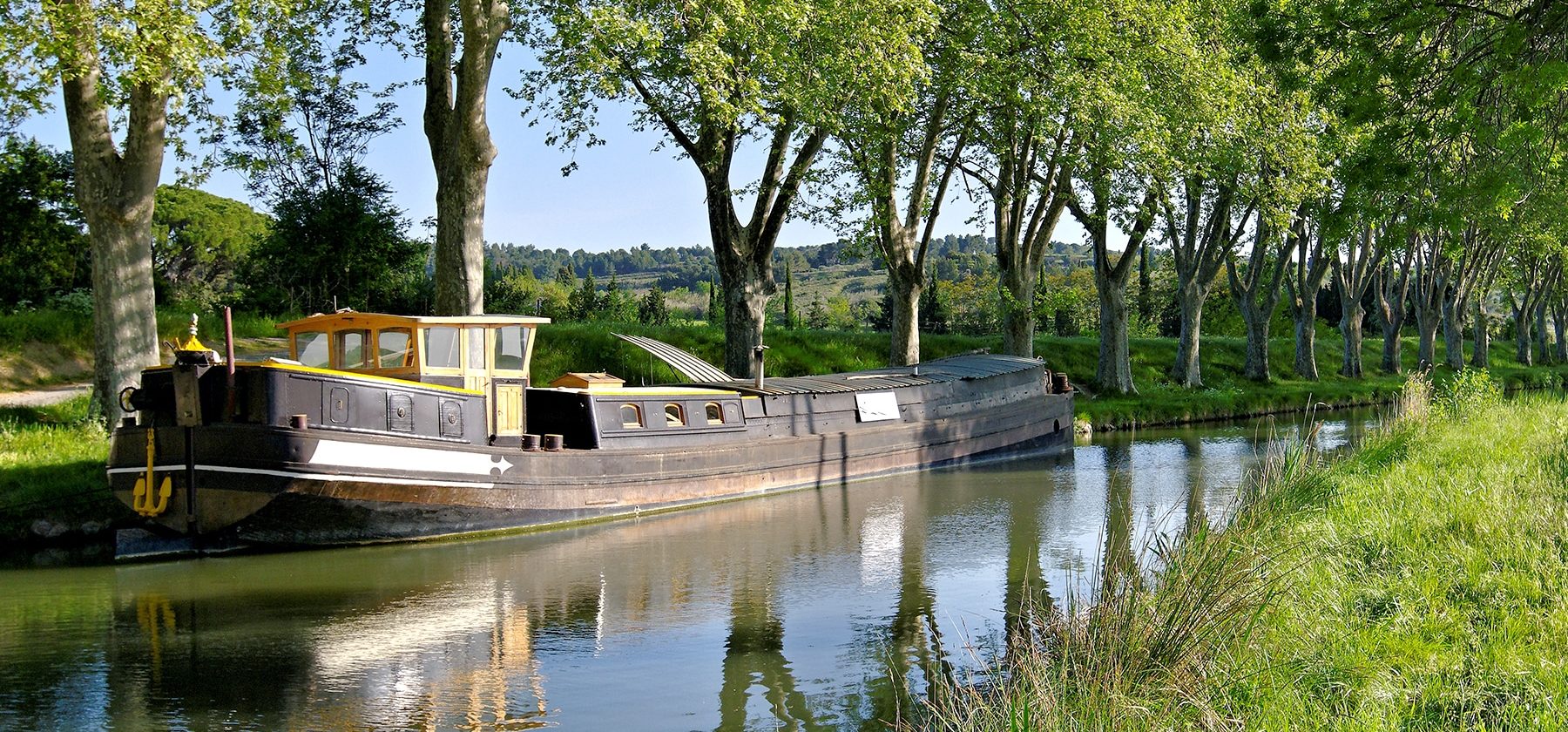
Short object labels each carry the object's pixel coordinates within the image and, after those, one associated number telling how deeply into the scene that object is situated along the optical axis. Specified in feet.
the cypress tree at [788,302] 159.63
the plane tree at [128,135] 48.75
